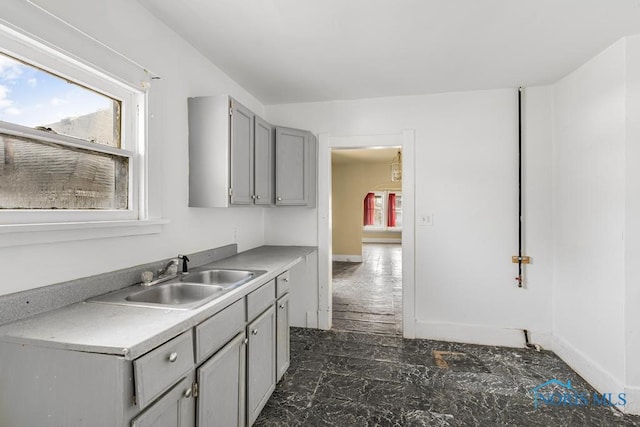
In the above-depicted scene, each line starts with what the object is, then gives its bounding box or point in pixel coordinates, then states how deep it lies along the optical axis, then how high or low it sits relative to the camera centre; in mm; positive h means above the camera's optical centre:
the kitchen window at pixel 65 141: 1216 +315
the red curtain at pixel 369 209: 10555 -5
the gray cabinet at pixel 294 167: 2969 +423
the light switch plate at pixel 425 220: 3193 -117
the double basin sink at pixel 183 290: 1438 -449
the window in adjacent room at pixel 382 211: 10727 -77
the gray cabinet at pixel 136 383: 975 -626
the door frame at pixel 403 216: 3215 -76
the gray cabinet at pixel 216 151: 2156 +416
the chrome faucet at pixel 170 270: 1876 -376
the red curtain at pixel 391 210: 10812 -59
